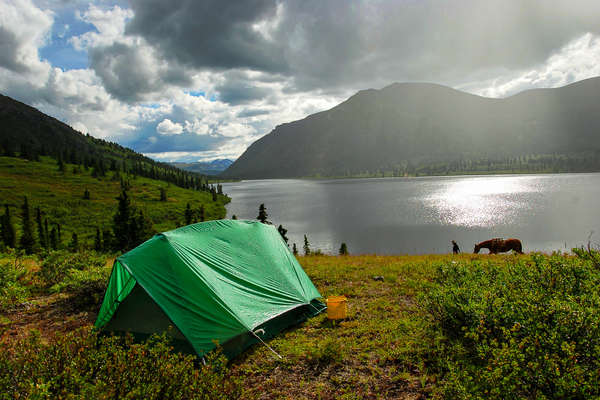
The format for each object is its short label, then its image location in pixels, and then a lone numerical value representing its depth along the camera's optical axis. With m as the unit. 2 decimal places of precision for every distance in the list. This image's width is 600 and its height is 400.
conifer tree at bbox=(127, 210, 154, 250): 45.78
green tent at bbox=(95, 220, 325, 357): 7.04
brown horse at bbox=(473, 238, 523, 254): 16.97
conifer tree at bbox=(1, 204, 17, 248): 53.96
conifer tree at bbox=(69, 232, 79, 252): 51.01
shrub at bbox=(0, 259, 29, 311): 9.15
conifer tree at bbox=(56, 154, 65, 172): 122.21
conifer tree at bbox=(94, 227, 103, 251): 54.50
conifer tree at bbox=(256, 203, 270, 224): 51.54
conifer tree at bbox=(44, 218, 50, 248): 59.91
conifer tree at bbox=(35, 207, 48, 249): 58.80
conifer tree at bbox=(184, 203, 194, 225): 64.89
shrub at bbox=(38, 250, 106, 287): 11.71
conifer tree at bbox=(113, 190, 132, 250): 47.09
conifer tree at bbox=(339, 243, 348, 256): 39.53
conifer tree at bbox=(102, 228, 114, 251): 51.62
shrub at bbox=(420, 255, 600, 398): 3.45
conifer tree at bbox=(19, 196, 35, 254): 54.08
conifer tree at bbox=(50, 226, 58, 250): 57.56
